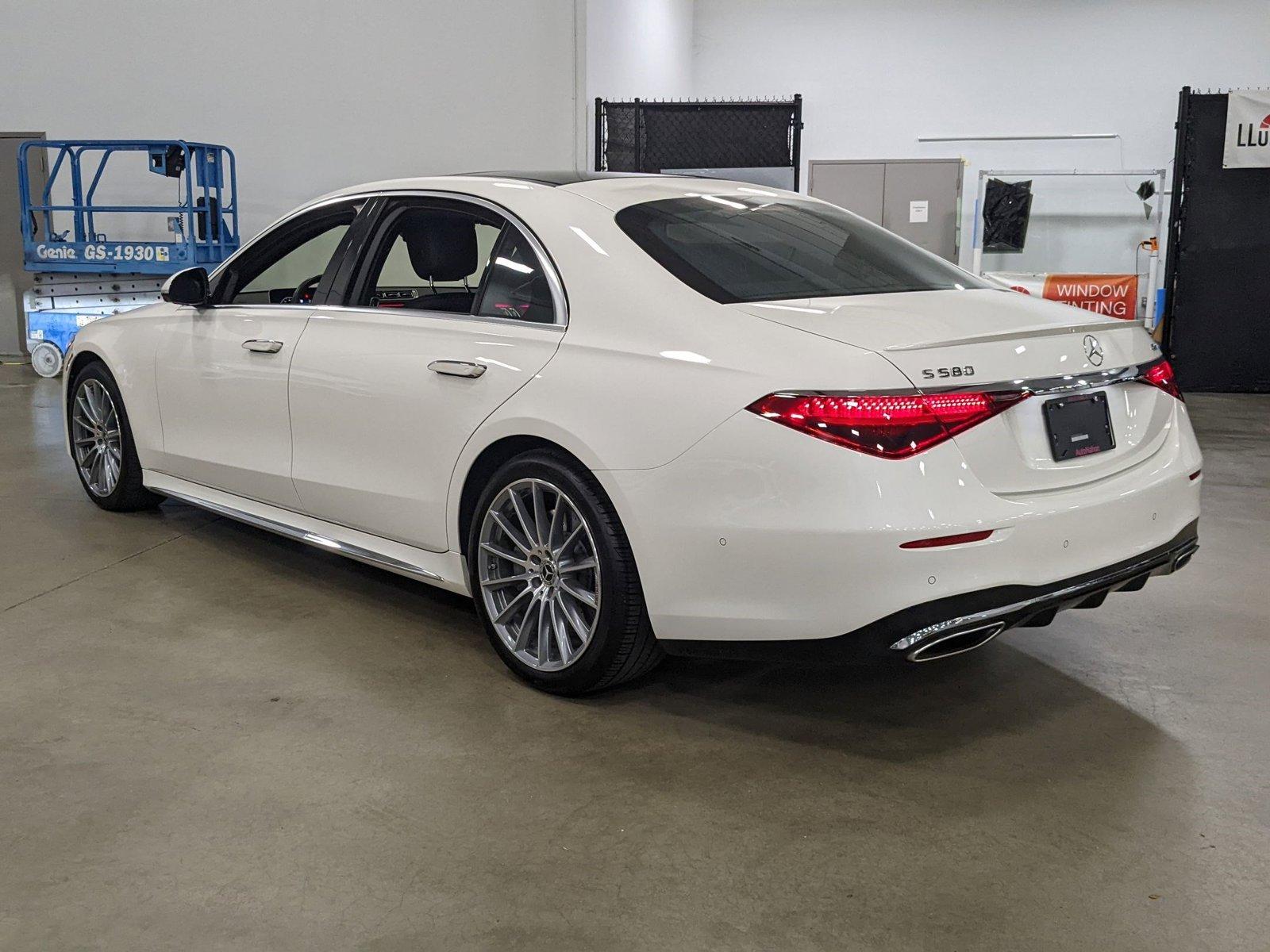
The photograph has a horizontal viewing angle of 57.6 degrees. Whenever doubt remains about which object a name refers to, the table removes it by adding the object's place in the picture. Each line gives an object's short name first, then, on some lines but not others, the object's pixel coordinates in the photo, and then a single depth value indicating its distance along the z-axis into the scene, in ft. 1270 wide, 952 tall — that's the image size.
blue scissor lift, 30.45
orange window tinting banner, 33.27
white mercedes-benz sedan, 7.64
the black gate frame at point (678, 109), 29.63
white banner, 28.40
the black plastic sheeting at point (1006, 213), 36.96
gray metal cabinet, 33.60
